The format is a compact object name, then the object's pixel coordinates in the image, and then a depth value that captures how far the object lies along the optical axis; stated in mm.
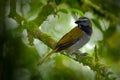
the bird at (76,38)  4154
